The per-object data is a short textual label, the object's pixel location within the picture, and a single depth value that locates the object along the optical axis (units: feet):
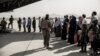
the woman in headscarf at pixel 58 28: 26.65
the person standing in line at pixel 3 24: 32.46
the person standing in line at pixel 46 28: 19.41
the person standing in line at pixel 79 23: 20.73
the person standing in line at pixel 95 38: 16.08
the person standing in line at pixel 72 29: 21.47
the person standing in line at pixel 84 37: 17.90
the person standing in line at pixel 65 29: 23.88
